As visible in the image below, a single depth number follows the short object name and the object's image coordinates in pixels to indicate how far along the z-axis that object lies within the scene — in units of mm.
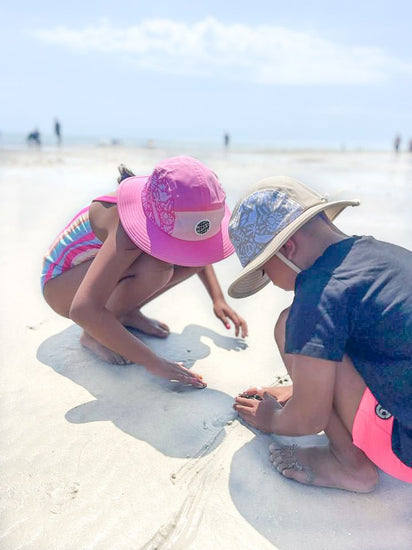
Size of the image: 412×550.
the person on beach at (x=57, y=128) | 25325
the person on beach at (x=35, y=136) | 22334
